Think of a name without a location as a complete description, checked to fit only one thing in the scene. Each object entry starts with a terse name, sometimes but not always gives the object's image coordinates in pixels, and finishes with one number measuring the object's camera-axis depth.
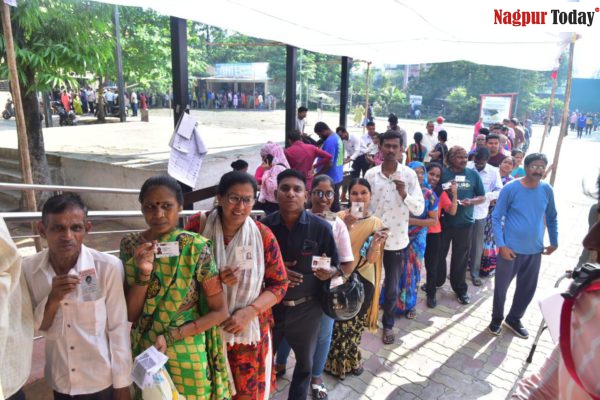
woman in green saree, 1.86
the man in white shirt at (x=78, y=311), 1.74
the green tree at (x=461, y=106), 33.81
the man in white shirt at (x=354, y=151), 9.13
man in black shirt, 2.40
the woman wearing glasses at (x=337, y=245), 2.67
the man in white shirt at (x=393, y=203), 3.60
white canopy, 3.41
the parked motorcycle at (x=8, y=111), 19.92
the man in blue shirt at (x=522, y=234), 3.74
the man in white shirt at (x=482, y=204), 4.88
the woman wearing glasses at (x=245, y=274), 2.08
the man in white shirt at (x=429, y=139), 10.12
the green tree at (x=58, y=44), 5.95
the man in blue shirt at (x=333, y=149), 7.10
